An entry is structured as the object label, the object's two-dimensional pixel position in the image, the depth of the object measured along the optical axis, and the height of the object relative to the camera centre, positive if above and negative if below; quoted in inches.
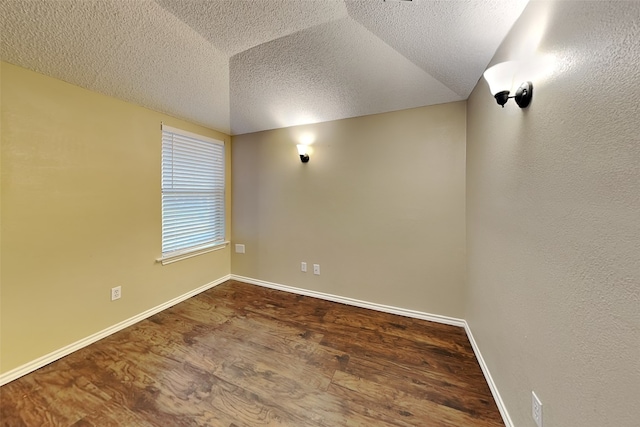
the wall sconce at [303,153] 115.0 +30.3
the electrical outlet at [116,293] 88.4 -30.5
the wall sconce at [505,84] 42.0 +25.7
